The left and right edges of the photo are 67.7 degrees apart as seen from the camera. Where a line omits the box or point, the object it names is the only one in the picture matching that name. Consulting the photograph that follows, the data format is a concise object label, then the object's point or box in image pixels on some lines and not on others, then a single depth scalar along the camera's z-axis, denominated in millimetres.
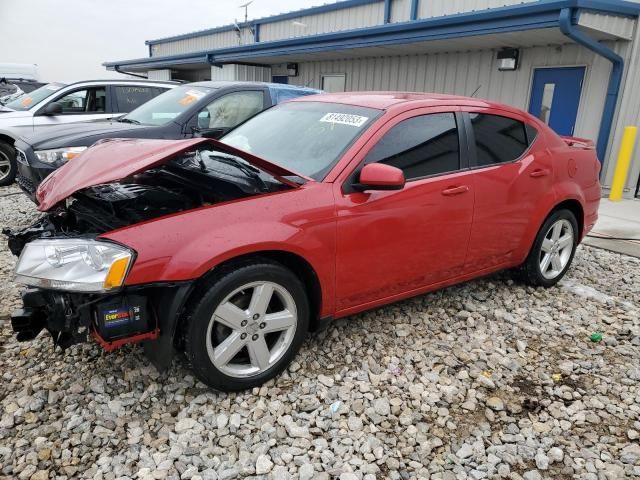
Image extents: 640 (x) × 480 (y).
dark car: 5426
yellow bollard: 7602
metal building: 7254
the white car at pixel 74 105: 7512
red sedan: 2311
